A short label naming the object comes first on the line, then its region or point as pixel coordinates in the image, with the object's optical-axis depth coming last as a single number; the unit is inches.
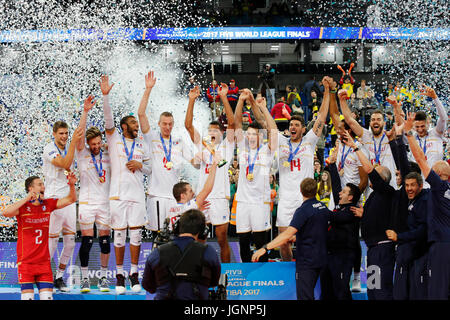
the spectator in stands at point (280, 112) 572.4
